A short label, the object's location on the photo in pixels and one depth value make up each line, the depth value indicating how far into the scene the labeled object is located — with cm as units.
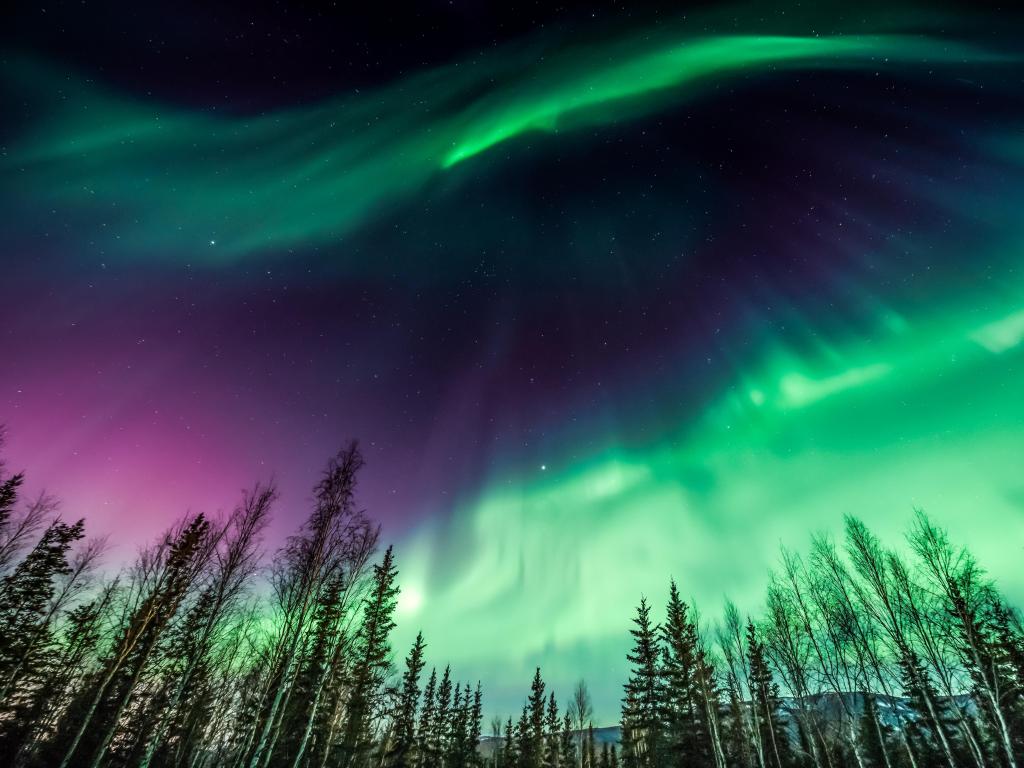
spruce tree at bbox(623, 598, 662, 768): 3284
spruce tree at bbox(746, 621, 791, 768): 3353
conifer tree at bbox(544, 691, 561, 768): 5162
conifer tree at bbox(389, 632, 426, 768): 3403
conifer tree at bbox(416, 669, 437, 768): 4153
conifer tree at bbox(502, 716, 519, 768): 4541
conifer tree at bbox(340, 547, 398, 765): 2855
